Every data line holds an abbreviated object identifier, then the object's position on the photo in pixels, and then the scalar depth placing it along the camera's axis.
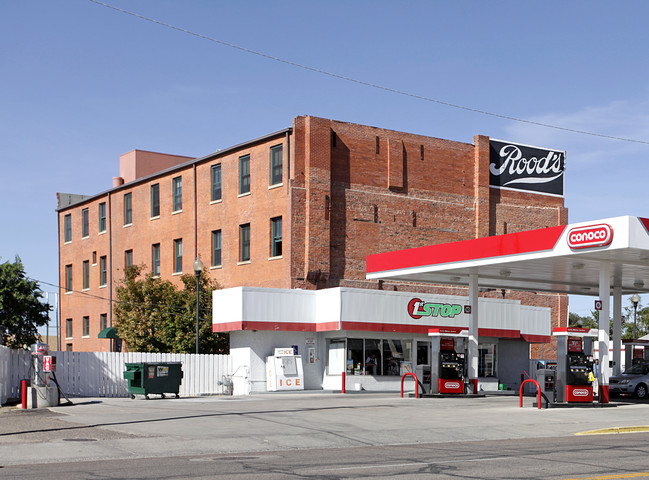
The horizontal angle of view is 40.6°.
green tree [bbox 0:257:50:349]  51.44
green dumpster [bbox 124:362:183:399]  30.20
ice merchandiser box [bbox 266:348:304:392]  35.72
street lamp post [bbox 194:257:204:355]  35.55
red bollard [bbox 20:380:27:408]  24.55
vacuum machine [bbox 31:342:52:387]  24.89
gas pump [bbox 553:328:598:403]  26.02
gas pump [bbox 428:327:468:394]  30.22
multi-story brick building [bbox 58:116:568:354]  40.88
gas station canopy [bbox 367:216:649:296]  24.64
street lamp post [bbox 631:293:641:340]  47.81
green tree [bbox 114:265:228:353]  42.41
